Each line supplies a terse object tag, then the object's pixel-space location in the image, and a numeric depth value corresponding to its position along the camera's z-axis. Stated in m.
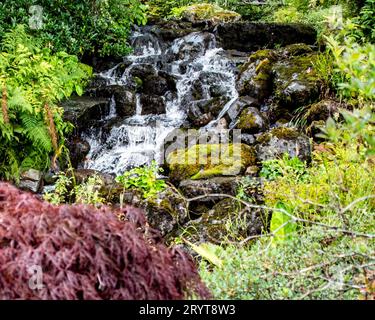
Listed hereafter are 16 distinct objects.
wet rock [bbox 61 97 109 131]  7.34
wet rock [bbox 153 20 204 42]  11.45
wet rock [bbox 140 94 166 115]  8.62
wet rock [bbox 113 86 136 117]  8.43
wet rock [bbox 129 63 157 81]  9.30
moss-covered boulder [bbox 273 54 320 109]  6.82
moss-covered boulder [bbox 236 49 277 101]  7.65
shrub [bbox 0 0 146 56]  8.00
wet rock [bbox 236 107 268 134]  6.70
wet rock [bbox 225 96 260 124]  7.25
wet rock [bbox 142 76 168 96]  9.11
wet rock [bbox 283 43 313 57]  8.37
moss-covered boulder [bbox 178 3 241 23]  12.55
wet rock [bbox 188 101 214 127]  7.73
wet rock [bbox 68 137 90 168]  7.08
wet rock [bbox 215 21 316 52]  10.63
